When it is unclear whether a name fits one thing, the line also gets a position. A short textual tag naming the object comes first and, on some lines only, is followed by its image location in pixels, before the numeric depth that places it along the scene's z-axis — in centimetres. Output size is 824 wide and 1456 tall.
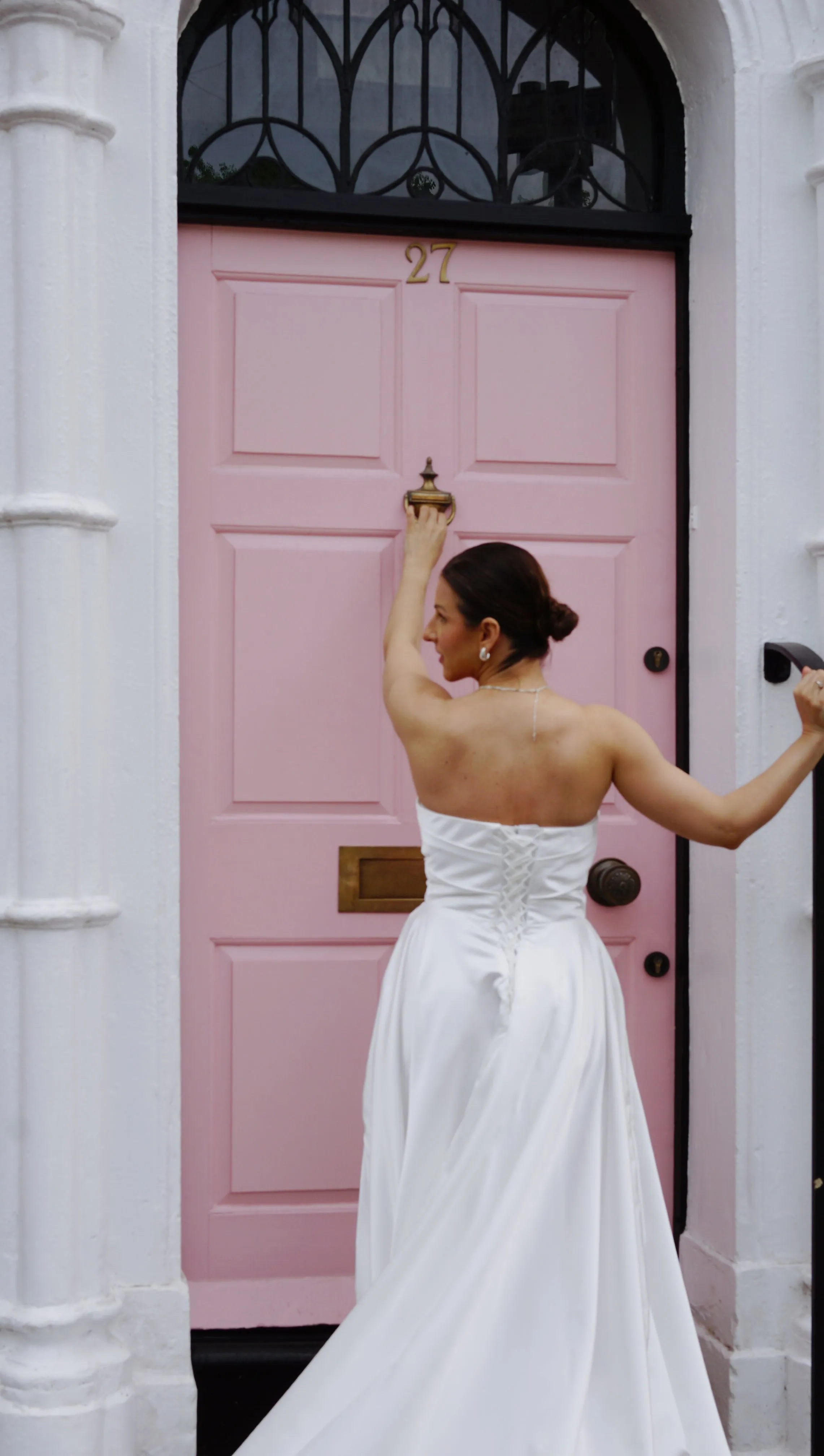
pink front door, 326
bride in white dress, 245
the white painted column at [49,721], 283
